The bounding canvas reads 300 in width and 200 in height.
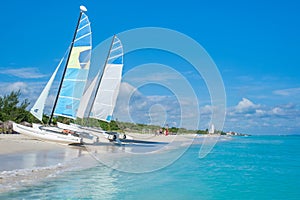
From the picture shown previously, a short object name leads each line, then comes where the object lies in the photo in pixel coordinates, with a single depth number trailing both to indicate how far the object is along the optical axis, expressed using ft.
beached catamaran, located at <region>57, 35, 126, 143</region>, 94.89
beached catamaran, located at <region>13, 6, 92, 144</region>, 80.74
